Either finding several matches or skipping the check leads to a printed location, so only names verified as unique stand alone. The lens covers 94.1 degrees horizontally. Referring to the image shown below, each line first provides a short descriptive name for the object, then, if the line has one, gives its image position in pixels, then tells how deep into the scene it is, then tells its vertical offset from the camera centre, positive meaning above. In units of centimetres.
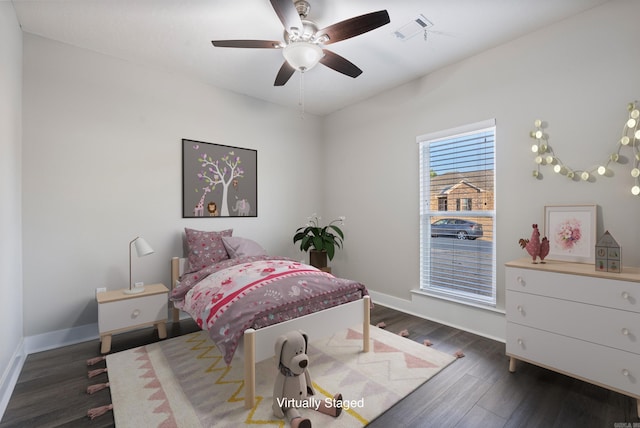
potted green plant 393 -40
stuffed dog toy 169 -98
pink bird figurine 226 -24
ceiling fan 184 +122
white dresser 177 -71
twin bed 186 -66
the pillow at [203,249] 313 -40
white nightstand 252 -87
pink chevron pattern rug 171 -117
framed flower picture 224 -15
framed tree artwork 340 +39
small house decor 189 -27
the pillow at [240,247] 325 -38
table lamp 274 -34
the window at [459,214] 292 -1
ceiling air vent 237 +153
